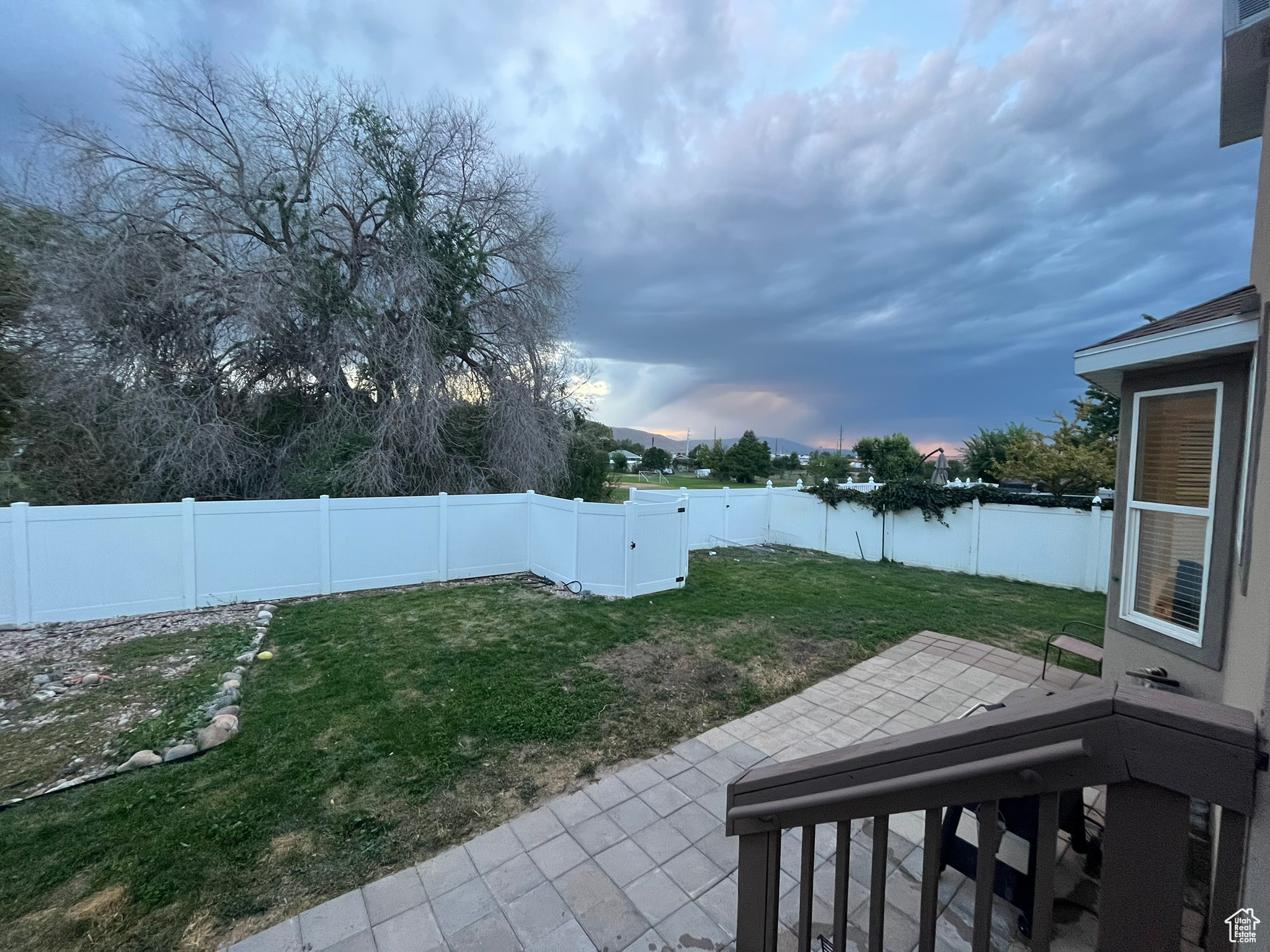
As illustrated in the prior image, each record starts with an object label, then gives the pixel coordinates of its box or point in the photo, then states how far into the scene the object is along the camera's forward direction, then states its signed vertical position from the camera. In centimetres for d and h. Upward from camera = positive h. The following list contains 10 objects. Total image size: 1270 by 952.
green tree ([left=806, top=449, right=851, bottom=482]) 2945 -7
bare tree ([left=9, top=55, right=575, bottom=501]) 751 +248
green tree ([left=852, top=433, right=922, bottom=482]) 2116 +67
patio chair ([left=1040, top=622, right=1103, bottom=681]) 449 -165
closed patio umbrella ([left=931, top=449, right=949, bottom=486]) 1112 -4
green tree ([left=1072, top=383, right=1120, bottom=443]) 1476 +184
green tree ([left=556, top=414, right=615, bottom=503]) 1162 -25
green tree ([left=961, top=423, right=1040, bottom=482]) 1997 +99
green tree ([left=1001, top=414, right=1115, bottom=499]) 1134 +23
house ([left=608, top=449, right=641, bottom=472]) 3872 -21
